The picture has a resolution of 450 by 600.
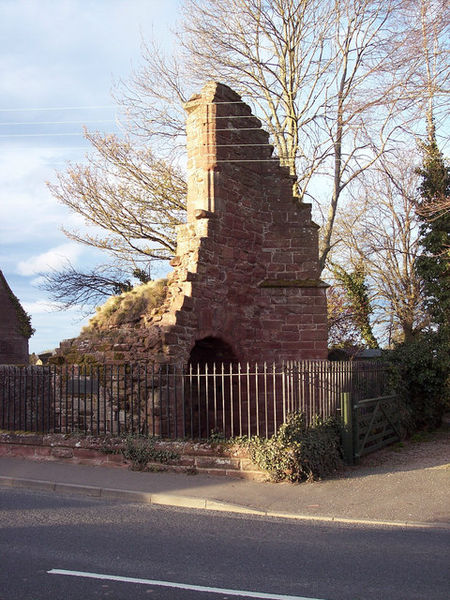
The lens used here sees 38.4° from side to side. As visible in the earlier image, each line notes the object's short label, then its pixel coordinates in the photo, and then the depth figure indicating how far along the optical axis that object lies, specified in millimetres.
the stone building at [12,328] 27500
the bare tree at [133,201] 25281
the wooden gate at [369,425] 11055
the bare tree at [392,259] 26656
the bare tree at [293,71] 20719
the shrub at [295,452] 9609
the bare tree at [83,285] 27172
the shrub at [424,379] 16250
